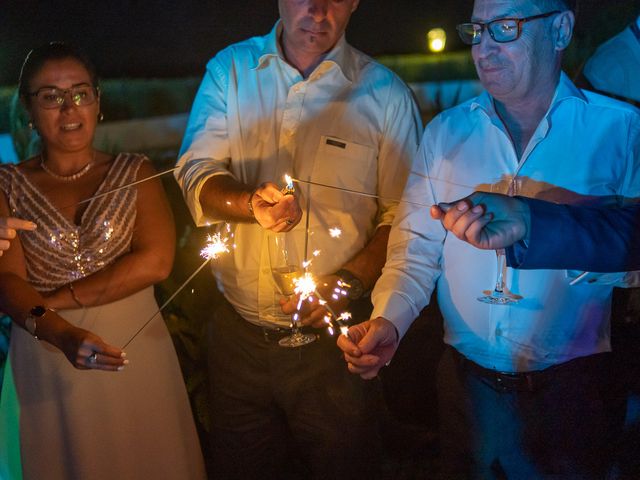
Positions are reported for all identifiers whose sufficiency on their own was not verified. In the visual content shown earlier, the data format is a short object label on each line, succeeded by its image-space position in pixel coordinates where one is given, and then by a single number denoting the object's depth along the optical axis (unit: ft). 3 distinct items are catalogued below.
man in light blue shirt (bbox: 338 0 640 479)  8.07
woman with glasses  9.79
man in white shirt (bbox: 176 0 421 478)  9.96
